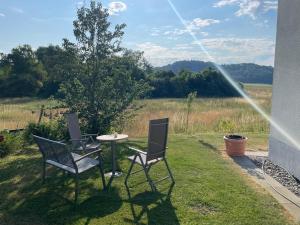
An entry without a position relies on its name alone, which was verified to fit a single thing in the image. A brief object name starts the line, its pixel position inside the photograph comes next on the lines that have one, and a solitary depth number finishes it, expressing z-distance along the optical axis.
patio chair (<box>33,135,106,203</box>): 3.62
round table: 4.36
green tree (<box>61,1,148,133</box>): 7.21
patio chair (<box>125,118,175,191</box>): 3.76
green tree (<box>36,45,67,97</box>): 7.26
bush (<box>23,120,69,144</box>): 7.19
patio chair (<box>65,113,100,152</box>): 4.78
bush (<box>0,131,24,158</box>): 6.02
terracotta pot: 5.92
